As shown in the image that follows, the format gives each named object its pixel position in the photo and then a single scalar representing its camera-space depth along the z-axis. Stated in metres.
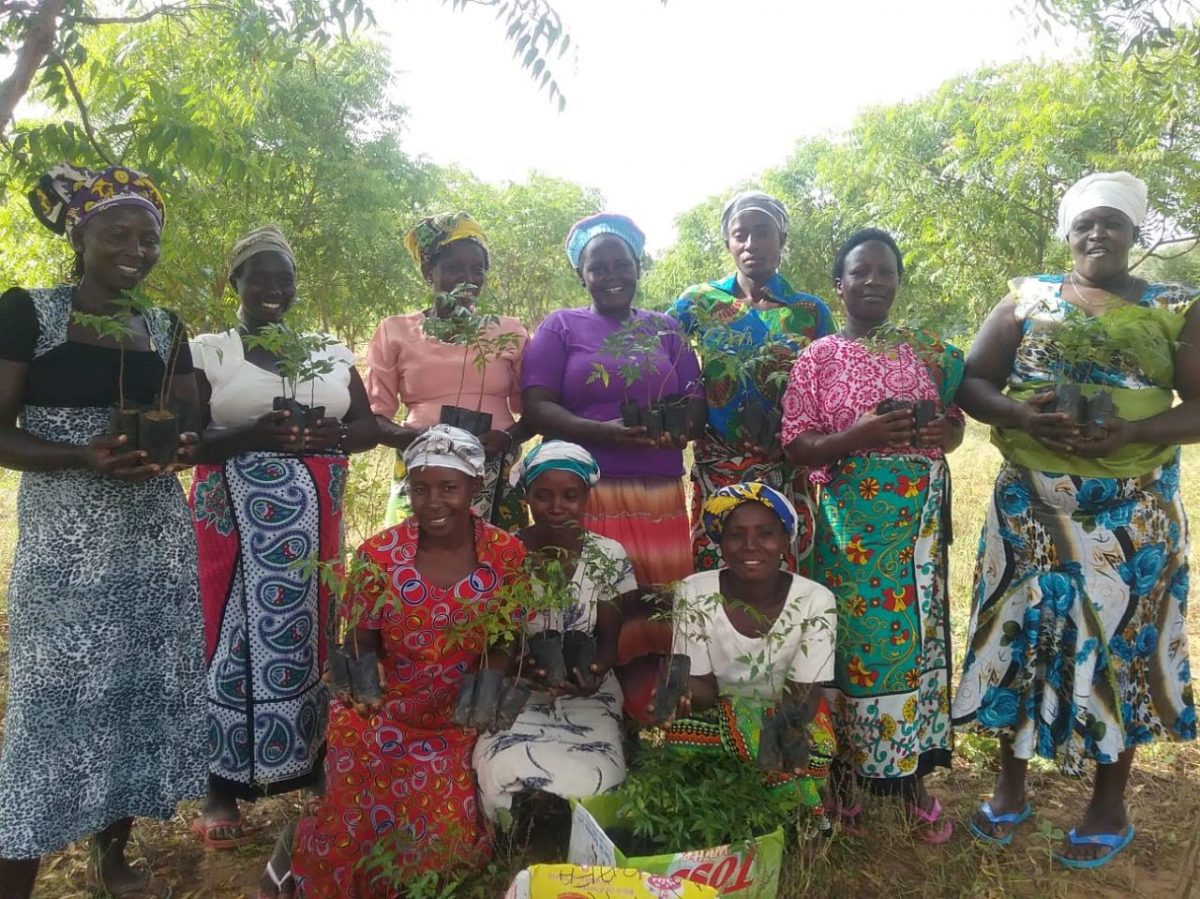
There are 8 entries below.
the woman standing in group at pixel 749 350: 3.17
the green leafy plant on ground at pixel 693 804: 2.44
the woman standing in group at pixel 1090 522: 2.69
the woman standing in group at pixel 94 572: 2.34
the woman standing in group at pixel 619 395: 3.22
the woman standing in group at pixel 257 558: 2.91
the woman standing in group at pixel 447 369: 3.36
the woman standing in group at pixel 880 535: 2.89
